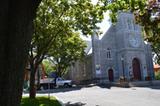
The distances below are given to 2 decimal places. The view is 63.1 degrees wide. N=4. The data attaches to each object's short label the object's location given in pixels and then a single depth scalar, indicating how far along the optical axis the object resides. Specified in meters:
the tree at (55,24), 9.96
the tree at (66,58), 22.13
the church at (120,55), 22.07
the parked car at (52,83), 19.42
